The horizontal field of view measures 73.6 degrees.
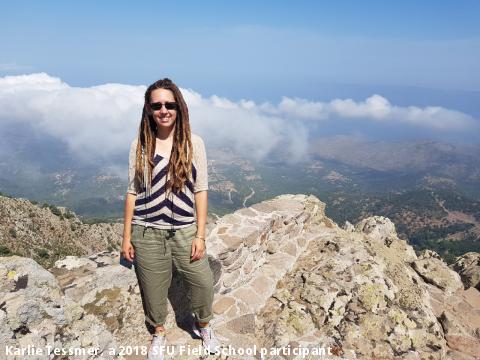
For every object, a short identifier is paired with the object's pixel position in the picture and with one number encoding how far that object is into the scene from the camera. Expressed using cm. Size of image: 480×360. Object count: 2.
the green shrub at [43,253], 3218
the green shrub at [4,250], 2916
